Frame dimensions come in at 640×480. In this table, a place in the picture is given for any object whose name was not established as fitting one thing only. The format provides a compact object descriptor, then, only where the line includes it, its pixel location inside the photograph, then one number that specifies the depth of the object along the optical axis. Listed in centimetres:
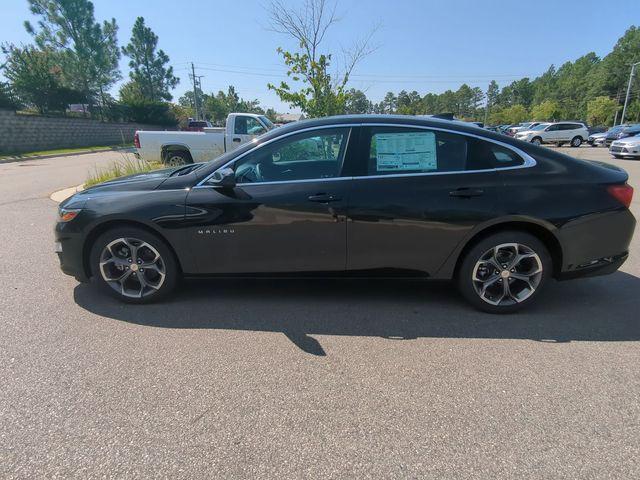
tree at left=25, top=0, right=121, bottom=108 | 3256
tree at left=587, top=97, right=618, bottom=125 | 6038
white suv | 2986
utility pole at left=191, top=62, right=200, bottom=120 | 5329
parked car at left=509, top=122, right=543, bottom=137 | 3260
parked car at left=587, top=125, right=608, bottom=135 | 3756
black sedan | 320
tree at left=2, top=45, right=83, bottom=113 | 2812
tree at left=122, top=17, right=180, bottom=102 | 4762
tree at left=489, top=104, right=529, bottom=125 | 7712
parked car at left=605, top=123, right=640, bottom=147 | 2147
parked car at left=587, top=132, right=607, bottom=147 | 2980
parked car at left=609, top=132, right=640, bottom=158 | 1739
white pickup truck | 1090
